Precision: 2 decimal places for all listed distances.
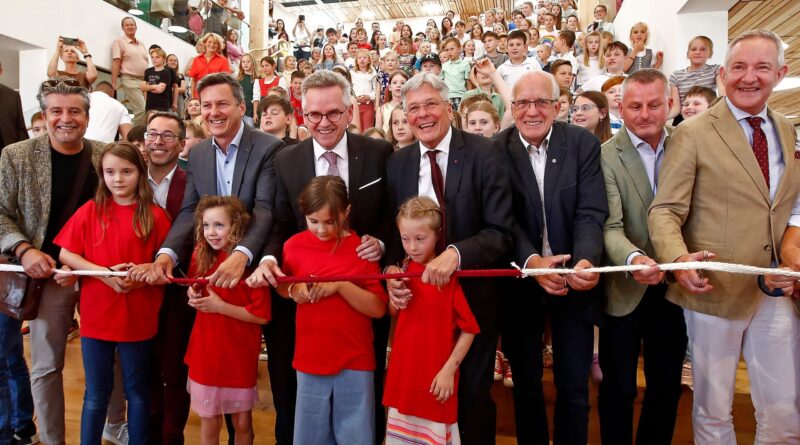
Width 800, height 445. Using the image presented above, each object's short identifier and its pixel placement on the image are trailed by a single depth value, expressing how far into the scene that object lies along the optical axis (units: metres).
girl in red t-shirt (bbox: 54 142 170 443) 2.33
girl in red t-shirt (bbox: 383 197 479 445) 2.03
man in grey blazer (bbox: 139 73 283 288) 2.40
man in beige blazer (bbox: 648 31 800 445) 1.95
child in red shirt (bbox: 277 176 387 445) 2.11
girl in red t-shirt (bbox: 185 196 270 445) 2.25
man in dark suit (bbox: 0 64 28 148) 3.60
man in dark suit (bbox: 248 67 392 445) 2.31
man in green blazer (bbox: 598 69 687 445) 2.18
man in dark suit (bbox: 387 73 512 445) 2.12
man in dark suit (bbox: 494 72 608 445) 2.17
